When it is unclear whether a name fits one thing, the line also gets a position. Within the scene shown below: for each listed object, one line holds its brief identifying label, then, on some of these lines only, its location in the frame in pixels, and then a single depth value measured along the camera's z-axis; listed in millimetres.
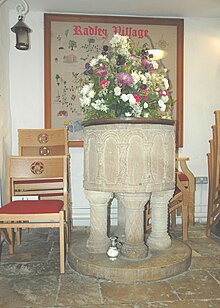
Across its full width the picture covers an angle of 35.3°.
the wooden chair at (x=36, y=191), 2465
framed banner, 3963
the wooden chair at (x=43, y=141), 3625
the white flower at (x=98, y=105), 2582
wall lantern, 3422
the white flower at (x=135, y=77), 2531
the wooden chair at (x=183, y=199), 3281
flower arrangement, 2543
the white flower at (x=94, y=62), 2668
